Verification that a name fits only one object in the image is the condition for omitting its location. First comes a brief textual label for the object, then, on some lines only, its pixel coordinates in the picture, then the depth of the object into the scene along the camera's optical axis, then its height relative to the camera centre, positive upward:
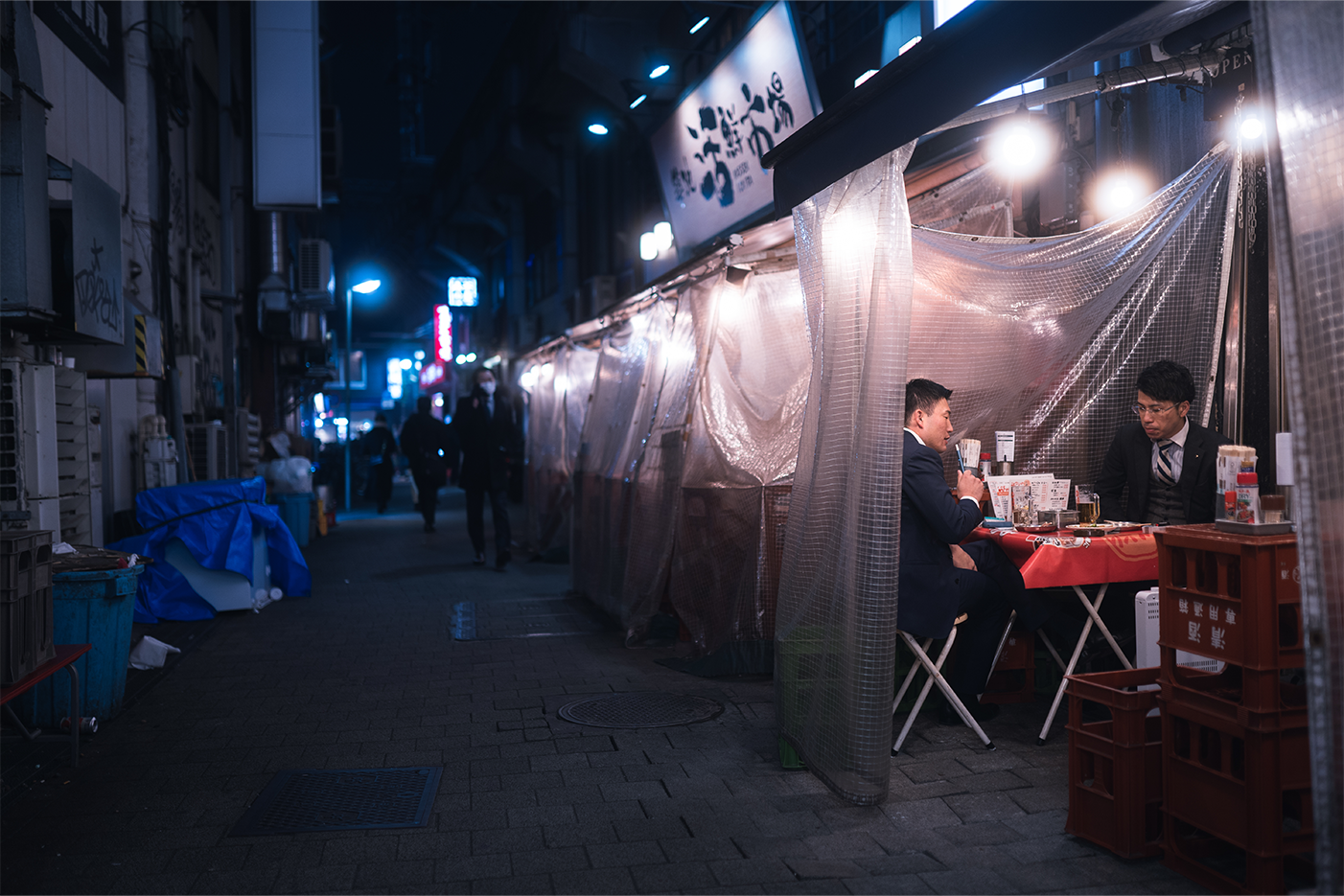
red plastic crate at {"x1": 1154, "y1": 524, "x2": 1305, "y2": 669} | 3.26 -0.54
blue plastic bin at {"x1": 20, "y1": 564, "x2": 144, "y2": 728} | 5.54 -0.98
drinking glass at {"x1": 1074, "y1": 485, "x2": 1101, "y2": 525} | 5.23 -0.33
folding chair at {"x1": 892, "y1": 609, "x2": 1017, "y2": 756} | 4.92 -1.22
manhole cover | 5.68 -1.55
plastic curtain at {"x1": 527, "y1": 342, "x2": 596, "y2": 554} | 12.84 +0.14
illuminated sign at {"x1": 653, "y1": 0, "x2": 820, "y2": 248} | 9.45 +3.56
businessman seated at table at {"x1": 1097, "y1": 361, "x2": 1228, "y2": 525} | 5.37 -0.07
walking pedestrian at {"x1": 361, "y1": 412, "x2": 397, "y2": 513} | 22.19 +0.11
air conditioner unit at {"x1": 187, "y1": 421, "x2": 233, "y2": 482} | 11.92 +0.16
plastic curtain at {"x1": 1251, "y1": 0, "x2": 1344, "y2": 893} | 2.11 +0.33
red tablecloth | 4.73 -0.56
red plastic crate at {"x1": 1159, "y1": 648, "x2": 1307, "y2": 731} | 3.22 -0.88
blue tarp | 8.94 -0.65
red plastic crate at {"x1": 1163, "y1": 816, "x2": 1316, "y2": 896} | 3.18 -1.47
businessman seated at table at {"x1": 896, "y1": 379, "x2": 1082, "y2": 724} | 4.88 -0.65
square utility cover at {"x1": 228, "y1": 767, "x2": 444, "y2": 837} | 4.17 -1.55
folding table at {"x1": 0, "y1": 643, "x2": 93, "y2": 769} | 4.32 -0.98
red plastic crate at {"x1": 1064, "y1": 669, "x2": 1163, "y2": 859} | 3.63 -1.25
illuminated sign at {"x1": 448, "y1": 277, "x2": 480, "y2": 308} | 31.27 +5.26
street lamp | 25.14 +4.47
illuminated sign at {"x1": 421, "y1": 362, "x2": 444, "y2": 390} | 37.00 +3.29
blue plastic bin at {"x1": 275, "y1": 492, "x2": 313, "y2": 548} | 14.55 -0.79
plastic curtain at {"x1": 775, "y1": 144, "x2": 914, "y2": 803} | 4.27 -0.21
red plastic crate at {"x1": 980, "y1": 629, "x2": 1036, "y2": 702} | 5.76 -1.36
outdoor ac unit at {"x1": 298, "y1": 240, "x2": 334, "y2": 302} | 19.62 +3.85
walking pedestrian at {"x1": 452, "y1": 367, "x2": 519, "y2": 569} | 12.27 -0.07
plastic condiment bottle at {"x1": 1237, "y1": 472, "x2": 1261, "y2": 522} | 3.54 -0.22
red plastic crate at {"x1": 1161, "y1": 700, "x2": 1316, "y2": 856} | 3.20 -1.16
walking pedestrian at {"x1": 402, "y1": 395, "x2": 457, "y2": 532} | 17.28 +0.02
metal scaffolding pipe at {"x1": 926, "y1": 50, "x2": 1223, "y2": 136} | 4.26 +1.72
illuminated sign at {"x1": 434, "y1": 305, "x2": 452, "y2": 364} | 34.72 +4.43
